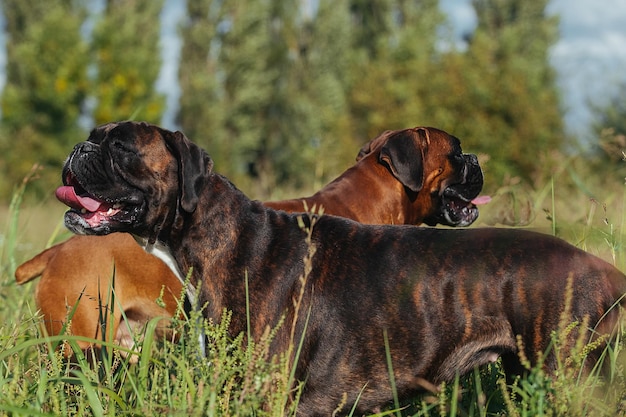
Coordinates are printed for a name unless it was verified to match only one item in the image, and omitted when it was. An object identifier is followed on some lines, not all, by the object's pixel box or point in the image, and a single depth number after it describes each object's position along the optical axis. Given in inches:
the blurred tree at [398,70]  1357.0
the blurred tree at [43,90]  1352.1
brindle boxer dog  132.6
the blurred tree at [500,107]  1177.4
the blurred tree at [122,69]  1417.3
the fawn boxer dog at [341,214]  194.5
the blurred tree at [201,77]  1512.1
